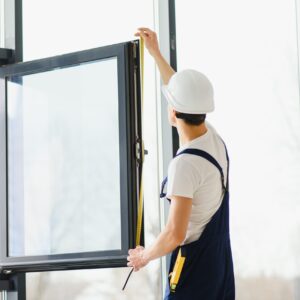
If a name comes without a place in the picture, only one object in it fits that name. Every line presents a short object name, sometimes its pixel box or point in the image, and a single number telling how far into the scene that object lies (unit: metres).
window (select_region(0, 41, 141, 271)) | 4.90
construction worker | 3.74
